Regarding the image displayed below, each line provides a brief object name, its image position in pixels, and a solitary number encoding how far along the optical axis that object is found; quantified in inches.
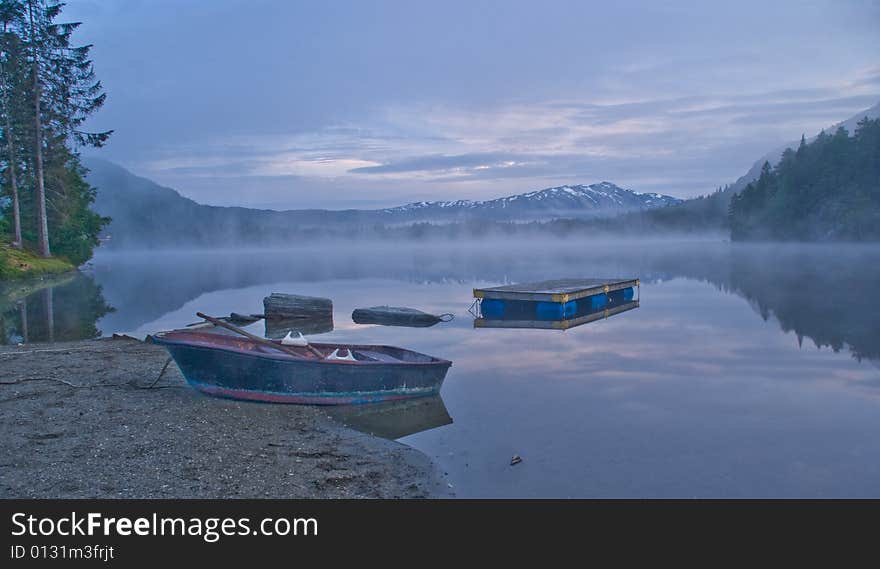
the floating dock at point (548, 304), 1218.0
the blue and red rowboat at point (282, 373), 577.9
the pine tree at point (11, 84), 2096.9
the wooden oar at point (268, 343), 609.7
